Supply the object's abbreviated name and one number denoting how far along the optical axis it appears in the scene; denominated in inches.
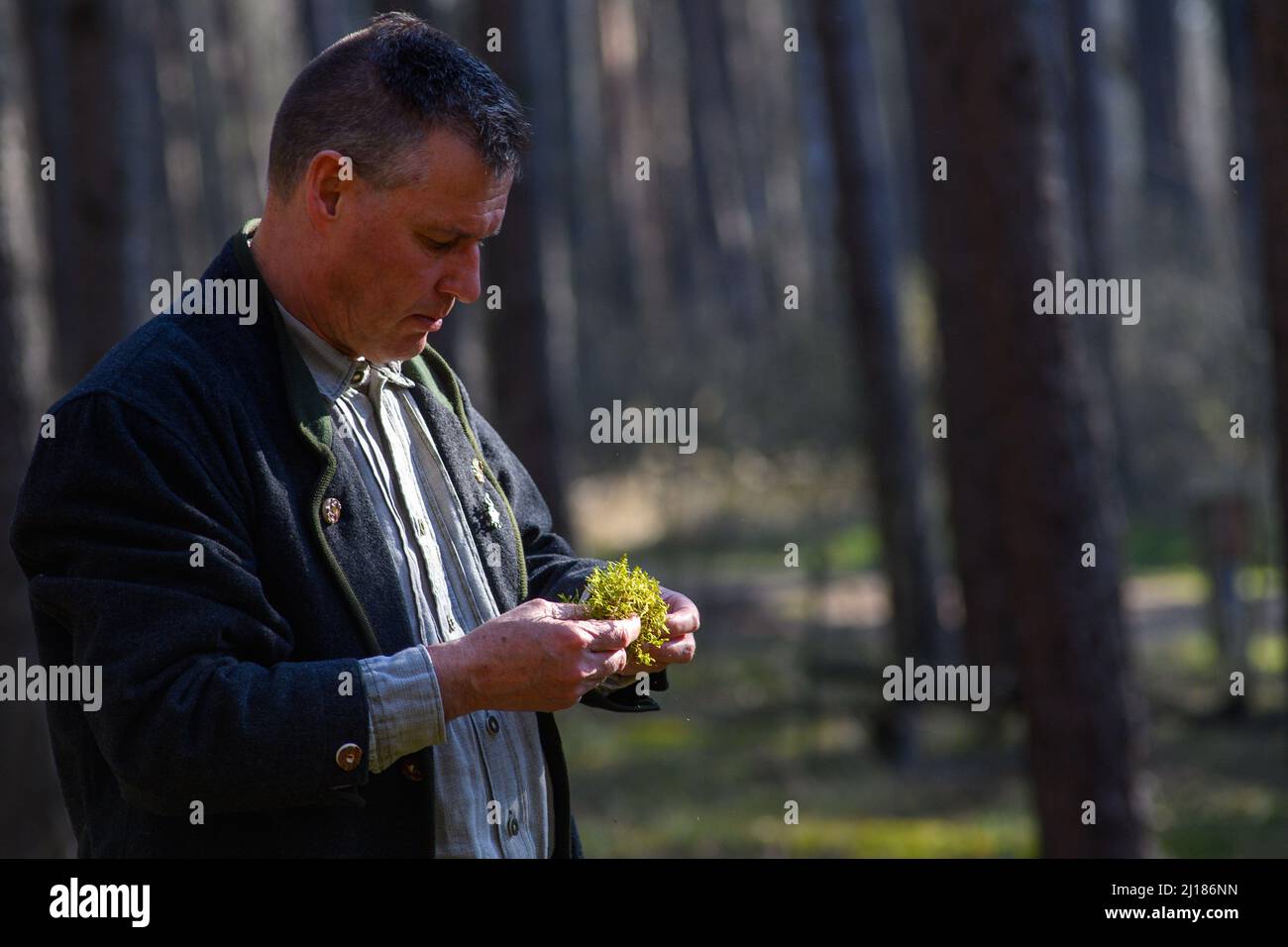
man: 100.7
